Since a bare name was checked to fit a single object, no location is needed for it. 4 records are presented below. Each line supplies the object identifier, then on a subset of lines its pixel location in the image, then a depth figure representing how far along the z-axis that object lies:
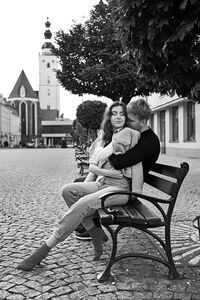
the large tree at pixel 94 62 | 18.69
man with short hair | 4.11
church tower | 142.62
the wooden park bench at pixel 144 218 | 3.57
